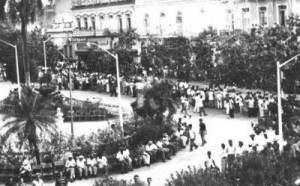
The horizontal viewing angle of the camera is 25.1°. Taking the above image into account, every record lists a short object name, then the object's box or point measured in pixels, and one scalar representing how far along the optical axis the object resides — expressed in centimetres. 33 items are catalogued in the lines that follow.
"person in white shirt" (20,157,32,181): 2476
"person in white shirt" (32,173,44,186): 2160
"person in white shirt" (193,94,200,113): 3716
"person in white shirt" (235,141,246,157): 2241
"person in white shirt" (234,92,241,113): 3633
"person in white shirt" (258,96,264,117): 3424
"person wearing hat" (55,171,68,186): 2214
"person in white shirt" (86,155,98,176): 2527
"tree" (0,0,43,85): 4628
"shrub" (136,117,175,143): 2830
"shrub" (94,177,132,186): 1728
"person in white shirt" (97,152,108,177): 2526
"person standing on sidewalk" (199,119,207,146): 2926
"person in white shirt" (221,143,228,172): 2296
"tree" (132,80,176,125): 3080
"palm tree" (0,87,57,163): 2612
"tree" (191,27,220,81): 4494
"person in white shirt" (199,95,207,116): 3697
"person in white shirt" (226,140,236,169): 2128
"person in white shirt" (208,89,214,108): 3878
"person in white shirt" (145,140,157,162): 2686
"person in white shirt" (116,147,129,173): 2572
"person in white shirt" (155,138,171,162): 2712
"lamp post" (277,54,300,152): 2348
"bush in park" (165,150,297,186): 1702
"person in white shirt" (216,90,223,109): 3819
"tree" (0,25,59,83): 5152
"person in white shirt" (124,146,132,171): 2584
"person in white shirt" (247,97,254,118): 3491
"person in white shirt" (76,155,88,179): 2511
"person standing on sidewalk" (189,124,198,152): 2869
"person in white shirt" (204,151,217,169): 2222
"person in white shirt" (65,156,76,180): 2494
